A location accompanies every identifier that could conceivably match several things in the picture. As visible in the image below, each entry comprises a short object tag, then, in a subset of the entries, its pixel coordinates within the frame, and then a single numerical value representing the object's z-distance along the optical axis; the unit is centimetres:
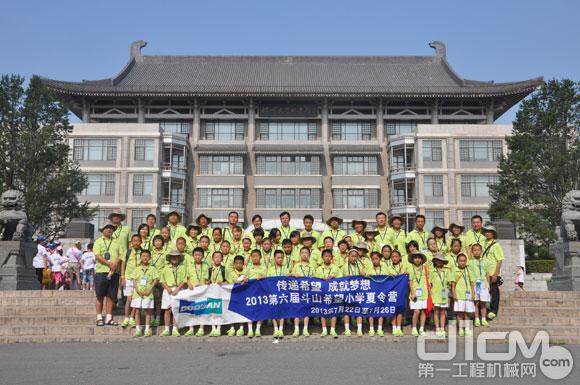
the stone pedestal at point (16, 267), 1376
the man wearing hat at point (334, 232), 1141
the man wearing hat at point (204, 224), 1163
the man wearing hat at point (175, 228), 1150
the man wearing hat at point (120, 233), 1080
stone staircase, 986
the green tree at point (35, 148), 2334
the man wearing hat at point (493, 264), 1104
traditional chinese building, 3809
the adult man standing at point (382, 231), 1130
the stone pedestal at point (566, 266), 1398
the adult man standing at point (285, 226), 1133
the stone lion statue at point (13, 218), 1429
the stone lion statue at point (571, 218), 1453
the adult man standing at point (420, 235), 1138
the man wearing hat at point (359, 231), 1155
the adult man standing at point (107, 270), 1027
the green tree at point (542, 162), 2697
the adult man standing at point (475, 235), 1152
